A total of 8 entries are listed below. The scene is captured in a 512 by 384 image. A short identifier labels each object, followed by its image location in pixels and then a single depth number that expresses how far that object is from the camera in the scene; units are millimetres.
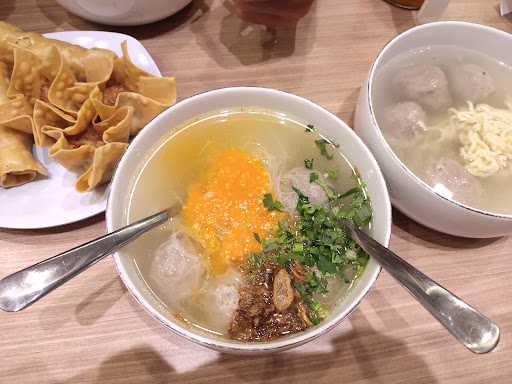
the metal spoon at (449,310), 196
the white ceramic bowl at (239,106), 231
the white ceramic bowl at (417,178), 278
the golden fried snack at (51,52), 340
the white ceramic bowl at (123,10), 369
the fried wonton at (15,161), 316
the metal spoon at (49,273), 211
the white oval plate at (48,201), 310
